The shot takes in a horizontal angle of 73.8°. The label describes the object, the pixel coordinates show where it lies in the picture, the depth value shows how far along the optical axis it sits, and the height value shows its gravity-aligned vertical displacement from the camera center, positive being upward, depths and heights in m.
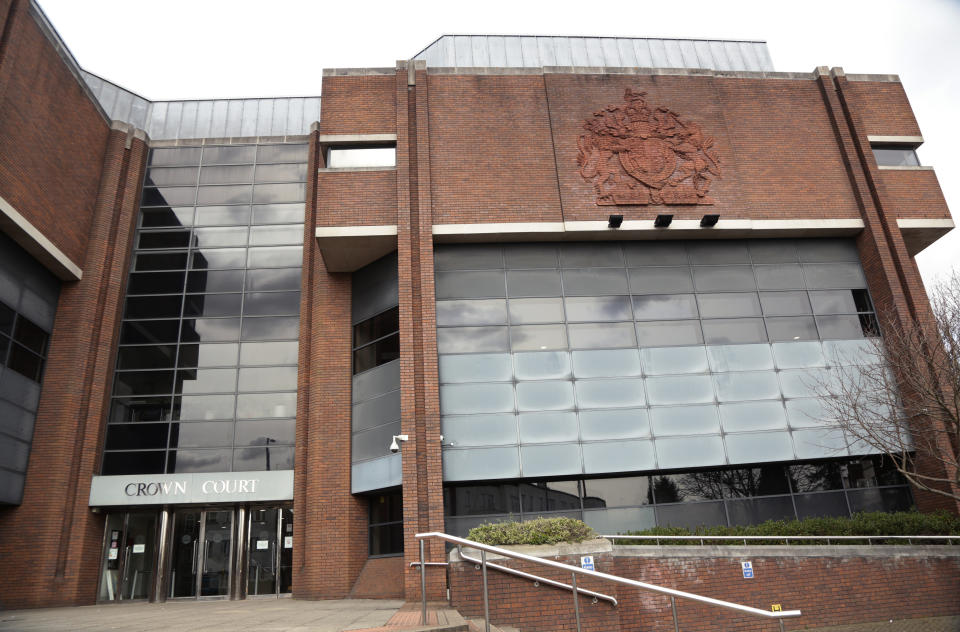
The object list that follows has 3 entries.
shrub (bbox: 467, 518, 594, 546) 11.11 +0.06
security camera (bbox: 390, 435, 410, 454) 15.15 +2.29
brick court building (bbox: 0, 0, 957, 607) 16.78 +6.01
